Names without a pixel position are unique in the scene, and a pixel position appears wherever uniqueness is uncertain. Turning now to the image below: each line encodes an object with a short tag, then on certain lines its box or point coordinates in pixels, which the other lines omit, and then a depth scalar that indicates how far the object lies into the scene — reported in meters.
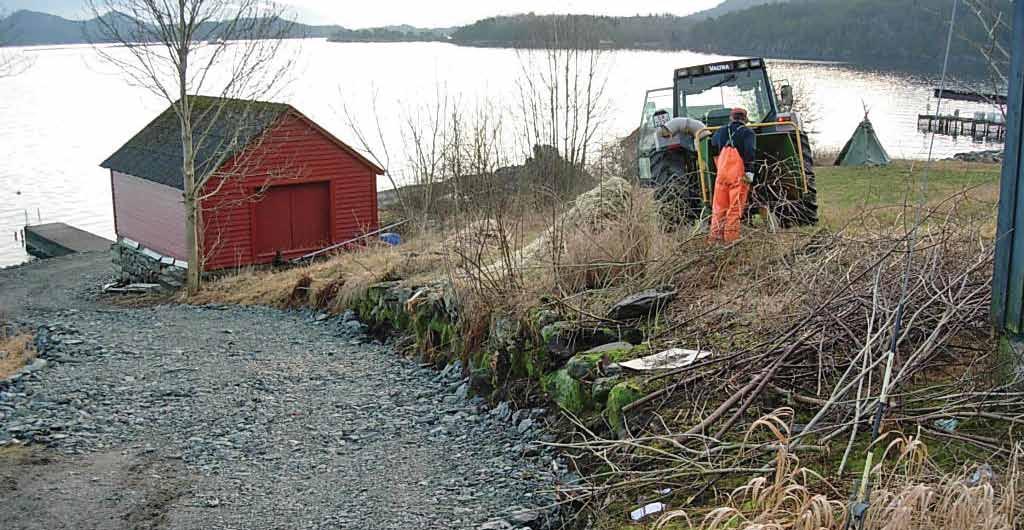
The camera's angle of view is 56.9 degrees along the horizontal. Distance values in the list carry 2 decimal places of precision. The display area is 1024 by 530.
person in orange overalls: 10.58
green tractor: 11.85
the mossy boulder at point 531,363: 9.73
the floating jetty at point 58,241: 45.34
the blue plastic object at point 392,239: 25.71
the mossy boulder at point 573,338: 9.38
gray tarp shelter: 33.53
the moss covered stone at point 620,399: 7.52
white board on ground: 7.50
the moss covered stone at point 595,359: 8.37
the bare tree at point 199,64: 23.70
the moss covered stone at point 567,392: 8.59
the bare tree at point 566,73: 29.25
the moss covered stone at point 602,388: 8.05
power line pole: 5.61
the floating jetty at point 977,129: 54.72
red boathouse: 25.27
